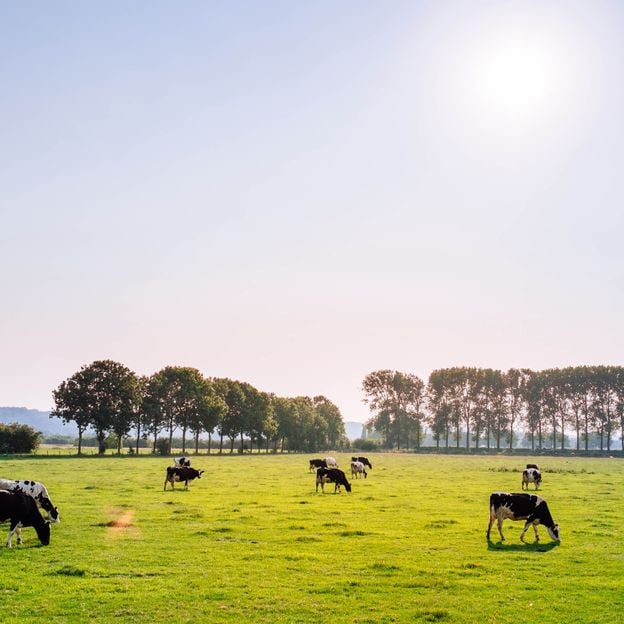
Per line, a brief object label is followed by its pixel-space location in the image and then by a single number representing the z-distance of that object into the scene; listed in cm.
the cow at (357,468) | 5662
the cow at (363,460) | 6791
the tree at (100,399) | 10975
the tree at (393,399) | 17000
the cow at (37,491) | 2722
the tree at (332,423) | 17800
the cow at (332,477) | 4322
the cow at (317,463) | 6754
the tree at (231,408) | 13362
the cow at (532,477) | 4925
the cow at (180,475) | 4441
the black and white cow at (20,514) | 2223
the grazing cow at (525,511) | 2509
